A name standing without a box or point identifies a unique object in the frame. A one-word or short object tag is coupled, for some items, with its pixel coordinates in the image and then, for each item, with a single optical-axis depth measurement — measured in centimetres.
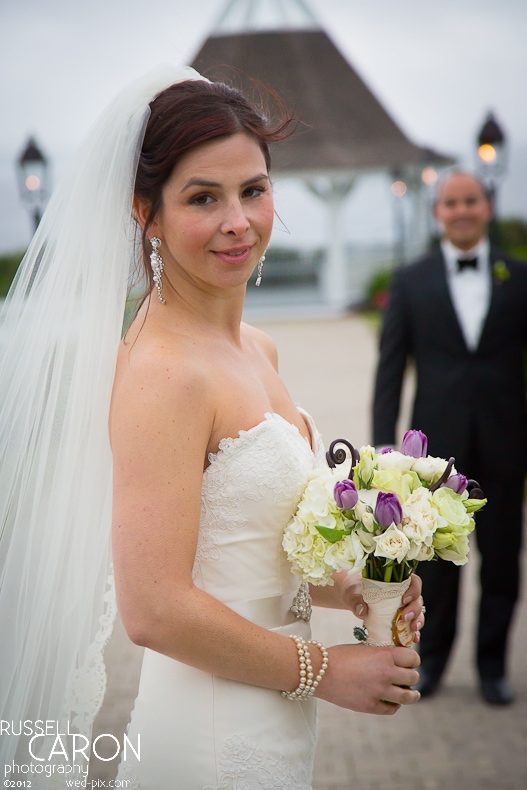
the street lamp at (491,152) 1197
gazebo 2844
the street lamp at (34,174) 1127
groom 450
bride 181
